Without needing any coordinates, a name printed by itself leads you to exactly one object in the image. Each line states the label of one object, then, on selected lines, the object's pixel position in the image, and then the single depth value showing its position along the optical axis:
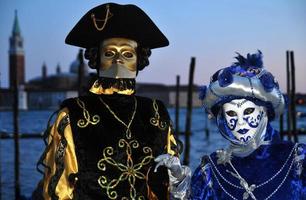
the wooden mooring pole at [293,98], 17.36
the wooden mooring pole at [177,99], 21.28
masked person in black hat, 3.32
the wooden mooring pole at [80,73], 12.81
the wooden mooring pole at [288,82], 17.87
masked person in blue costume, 3.02
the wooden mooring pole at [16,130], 14.15
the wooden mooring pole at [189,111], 16.36
